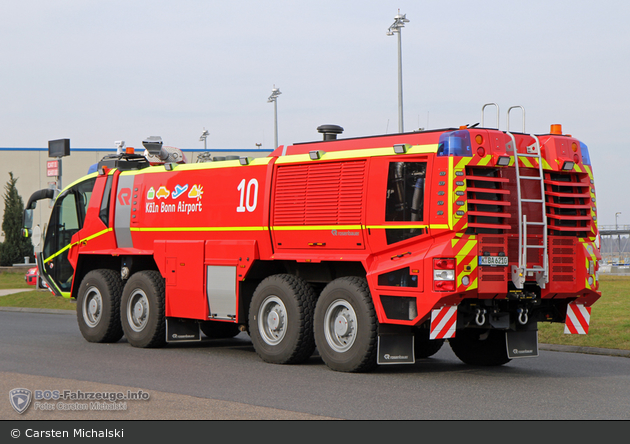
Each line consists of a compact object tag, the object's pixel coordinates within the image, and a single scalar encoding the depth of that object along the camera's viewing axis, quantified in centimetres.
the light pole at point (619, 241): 12493
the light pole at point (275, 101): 4784
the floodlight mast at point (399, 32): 2992
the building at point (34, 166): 5169
